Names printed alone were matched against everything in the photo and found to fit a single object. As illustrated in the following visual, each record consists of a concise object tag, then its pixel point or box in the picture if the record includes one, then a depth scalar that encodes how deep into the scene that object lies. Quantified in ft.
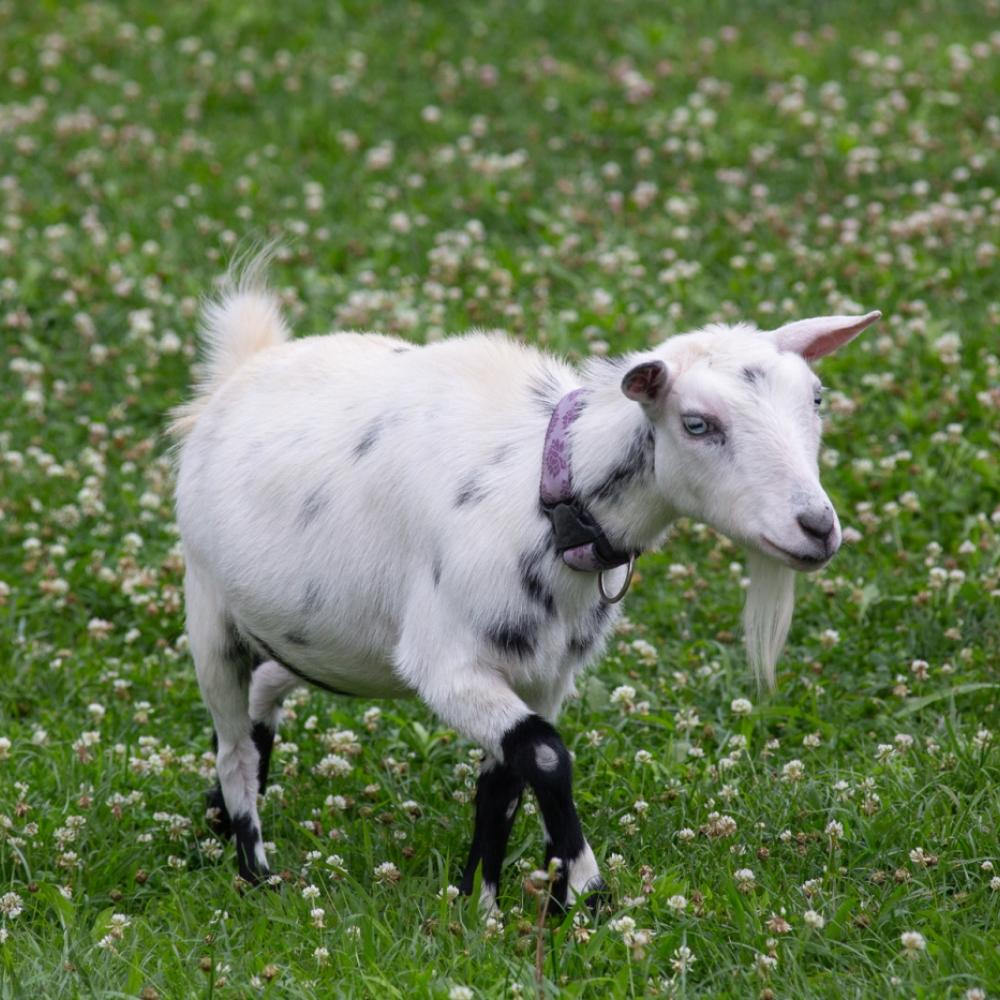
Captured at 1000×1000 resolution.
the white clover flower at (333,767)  40.42
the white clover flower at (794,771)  37.60
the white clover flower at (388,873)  34.58
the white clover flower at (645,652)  44.75
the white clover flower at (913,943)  29.22
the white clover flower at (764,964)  29.04
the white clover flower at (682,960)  29.07
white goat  30.14
